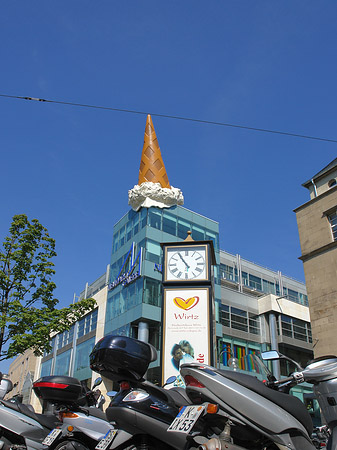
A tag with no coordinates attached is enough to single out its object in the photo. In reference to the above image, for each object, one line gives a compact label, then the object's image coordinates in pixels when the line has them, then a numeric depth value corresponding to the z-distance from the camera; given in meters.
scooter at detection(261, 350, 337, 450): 3.54
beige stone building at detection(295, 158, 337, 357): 21.94
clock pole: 11.48
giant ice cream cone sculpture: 33.56
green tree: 15.36
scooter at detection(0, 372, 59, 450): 5.91
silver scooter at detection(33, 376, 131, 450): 5.14
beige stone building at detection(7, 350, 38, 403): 49.47
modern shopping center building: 30.26
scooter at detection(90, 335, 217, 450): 3.53
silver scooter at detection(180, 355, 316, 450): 3.36
